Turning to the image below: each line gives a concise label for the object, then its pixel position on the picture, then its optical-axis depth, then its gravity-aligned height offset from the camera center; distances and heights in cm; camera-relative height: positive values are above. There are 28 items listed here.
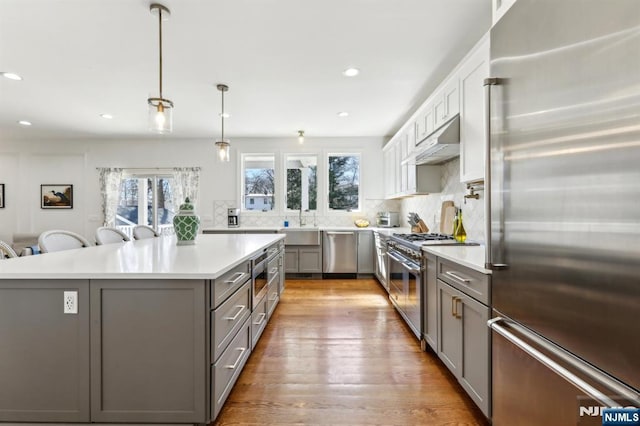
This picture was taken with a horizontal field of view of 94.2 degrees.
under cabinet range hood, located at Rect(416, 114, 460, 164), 249 +63
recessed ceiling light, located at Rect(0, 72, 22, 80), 317 +150
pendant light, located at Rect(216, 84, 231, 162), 326 +70
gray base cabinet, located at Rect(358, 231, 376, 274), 528 -75
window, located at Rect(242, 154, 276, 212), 600 +65
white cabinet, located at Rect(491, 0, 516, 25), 120 +88
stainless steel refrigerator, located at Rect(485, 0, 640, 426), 68 +2
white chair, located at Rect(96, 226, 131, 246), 298 -23
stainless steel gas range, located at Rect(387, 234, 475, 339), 248 -56
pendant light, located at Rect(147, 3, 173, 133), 206 +73
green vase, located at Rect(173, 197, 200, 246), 261 -9
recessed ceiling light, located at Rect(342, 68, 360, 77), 308 +150
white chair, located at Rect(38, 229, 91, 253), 227 -23
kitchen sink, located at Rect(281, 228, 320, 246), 530 -41
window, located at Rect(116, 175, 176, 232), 609 +23
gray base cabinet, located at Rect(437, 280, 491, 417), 152 -75
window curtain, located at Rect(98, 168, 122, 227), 596 +46
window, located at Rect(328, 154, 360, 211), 598 +62
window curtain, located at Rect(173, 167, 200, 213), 594 +62
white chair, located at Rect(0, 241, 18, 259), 210 -27
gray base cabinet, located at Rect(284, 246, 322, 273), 530 -80
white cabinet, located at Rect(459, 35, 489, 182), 208 +78
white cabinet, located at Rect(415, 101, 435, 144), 315 +105
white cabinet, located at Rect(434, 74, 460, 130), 252 +103
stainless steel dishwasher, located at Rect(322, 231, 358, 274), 529 -71
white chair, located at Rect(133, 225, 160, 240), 364 -23
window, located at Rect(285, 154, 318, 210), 600 +62
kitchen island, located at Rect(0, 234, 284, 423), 143 -65
